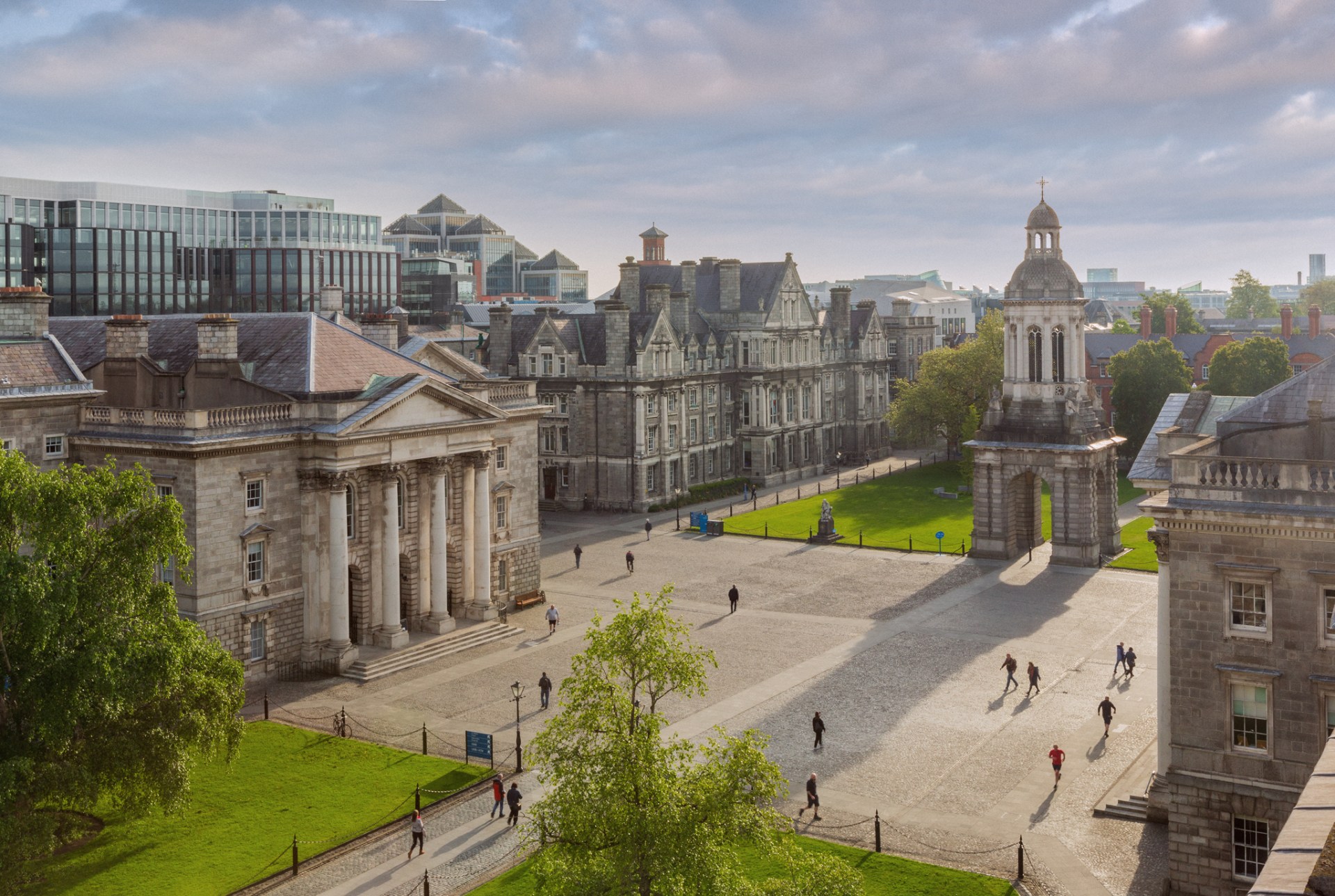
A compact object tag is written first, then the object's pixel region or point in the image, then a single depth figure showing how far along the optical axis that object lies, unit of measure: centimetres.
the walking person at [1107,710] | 4094
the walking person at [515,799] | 3378
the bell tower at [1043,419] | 6875
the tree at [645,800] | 2250
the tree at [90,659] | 2767
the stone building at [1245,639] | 2827
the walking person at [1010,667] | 4594
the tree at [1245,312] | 19638
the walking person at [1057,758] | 3684
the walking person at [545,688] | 4412
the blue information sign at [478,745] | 3853
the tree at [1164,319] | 13602
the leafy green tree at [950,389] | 9969
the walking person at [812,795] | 3469
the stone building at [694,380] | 8912
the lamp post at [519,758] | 3838
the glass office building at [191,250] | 12119
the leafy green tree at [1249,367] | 9900
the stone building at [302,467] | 4556
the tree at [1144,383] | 10131
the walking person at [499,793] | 3488
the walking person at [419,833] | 3225
